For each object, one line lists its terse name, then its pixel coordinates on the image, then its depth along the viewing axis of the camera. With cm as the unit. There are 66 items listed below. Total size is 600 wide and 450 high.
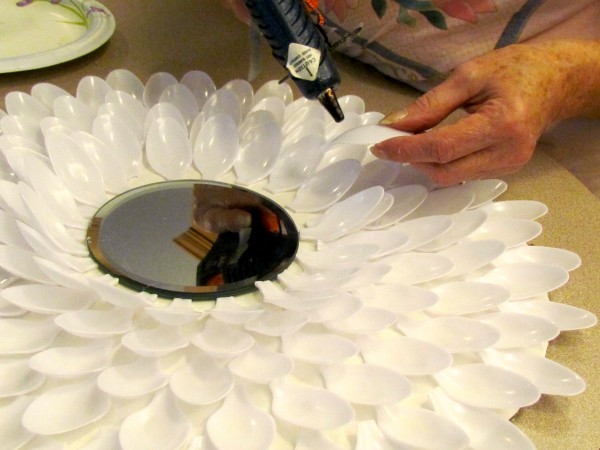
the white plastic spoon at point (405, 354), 37
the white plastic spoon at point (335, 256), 45
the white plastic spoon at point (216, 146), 58
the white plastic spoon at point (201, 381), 34
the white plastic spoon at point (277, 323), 37
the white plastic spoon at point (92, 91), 61
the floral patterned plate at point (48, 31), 74
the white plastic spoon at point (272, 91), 67
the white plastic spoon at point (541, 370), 38
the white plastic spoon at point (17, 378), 34
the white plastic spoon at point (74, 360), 34
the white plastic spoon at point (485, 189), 54
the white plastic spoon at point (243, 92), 66
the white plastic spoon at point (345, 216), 50
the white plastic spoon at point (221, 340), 36
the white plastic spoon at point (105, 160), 53
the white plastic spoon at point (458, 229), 48
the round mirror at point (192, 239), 43
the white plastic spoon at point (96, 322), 35
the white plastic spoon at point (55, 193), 47
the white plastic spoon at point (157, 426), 32
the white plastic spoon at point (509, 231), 50
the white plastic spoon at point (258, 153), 57
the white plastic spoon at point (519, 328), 40
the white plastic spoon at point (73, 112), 57
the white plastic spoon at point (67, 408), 32
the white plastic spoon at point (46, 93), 59
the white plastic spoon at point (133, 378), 33
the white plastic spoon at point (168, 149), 56
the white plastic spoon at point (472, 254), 45
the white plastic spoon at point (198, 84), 66
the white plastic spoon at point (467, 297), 42
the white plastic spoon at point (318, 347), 37
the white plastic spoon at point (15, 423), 31
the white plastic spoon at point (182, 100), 63
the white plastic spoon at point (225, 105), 63
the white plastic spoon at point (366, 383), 35
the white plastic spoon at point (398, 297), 41
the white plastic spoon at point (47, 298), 37
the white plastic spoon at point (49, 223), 42
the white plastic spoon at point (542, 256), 48
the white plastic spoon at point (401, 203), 51
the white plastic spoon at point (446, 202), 53
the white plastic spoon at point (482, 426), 34
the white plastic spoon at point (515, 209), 53
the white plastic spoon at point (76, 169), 50
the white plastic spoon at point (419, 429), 33
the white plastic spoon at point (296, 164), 57
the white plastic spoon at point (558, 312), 43
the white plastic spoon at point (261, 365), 35
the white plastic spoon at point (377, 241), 46
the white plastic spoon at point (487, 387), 36
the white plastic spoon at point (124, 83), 64
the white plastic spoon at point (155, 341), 35
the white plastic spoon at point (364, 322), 39
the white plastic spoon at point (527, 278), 45
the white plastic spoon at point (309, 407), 33
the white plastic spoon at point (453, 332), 39
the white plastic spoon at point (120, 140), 55
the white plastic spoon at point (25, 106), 56
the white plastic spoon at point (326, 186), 54
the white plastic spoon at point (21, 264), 39
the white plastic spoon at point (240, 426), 32
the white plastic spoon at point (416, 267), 44
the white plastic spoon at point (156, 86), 64
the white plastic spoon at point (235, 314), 37
